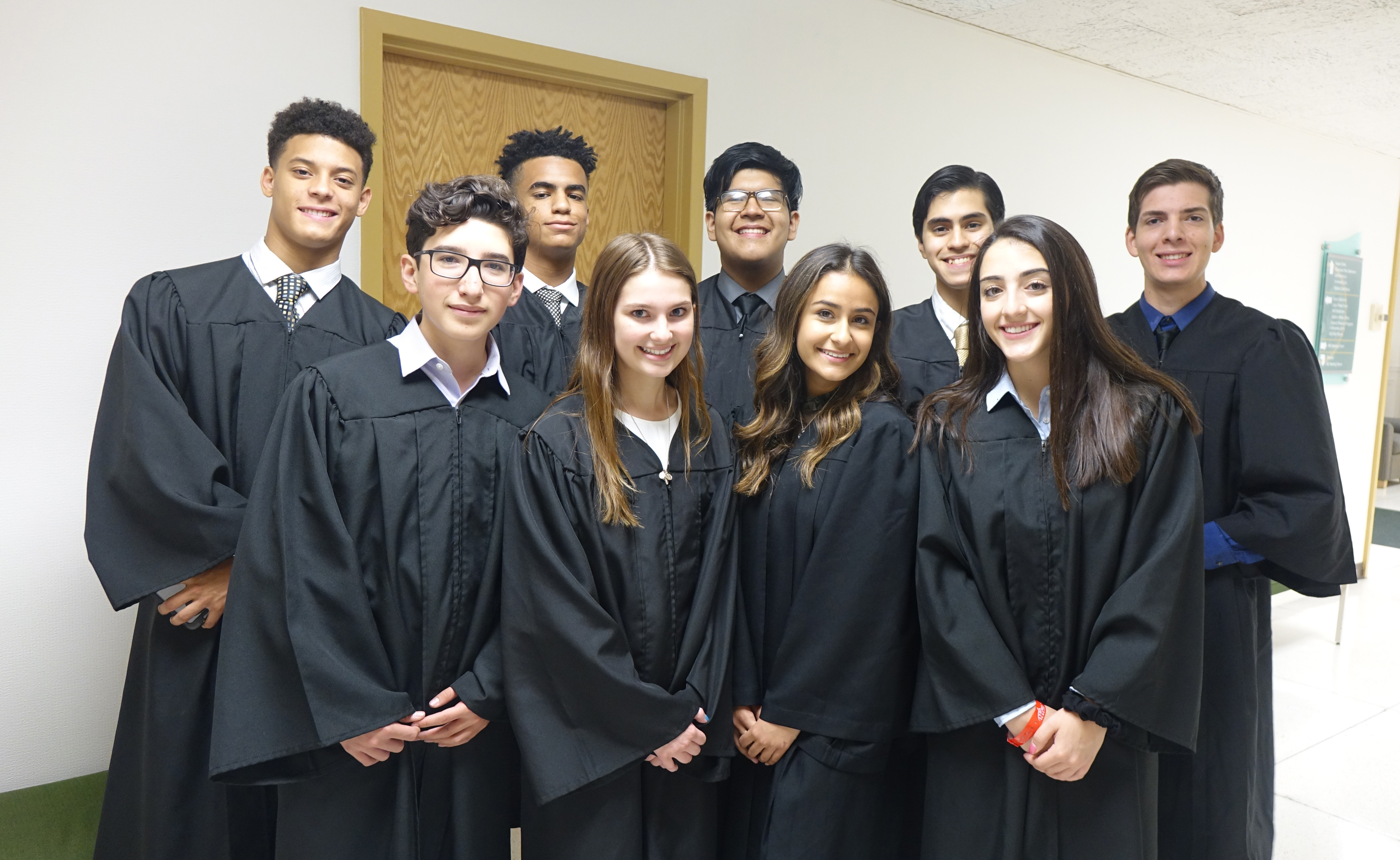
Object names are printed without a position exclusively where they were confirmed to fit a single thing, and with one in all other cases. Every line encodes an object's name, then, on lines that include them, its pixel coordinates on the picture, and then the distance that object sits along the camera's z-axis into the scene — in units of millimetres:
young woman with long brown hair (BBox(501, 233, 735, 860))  1813
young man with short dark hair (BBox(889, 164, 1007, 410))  2631
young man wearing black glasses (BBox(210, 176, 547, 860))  1772
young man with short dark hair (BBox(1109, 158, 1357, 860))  2350
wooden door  3357
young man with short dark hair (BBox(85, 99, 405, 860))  2057
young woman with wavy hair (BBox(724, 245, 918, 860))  1978
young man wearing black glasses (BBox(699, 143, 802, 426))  2711
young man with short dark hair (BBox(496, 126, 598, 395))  2512
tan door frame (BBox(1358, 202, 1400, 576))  7059
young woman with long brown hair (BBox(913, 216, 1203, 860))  1847
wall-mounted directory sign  7184
